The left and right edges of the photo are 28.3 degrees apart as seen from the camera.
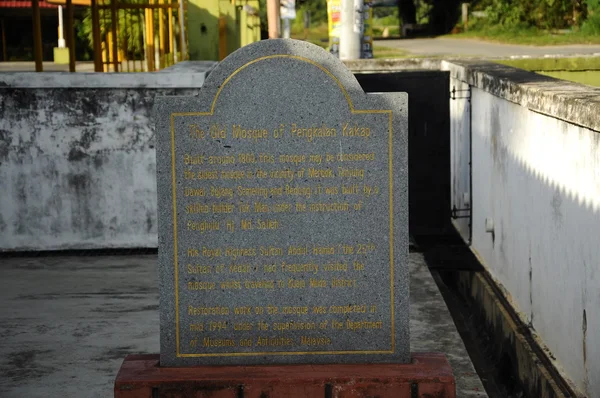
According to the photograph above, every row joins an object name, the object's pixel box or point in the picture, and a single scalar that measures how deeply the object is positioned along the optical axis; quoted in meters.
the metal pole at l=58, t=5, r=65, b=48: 27.86
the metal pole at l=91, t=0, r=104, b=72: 12.81
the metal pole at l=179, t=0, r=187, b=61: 18.15
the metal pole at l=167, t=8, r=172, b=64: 16.29
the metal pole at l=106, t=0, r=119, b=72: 13.27
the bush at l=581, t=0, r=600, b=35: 41.23
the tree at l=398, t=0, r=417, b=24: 58.99
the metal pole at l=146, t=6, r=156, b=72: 15.02
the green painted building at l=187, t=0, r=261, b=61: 20.83
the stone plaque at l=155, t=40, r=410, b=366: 6.13
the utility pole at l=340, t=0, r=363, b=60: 18.72
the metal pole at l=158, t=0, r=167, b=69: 15.49
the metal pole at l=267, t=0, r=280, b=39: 22.06
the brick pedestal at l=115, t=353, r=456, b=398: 5.96
